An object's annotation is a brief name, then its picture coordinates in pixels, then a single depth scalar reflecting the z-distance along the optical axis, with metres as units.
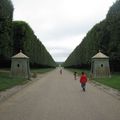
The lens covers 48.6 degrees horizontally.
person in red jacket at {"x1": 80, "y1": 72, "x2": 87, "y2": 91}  10.31
